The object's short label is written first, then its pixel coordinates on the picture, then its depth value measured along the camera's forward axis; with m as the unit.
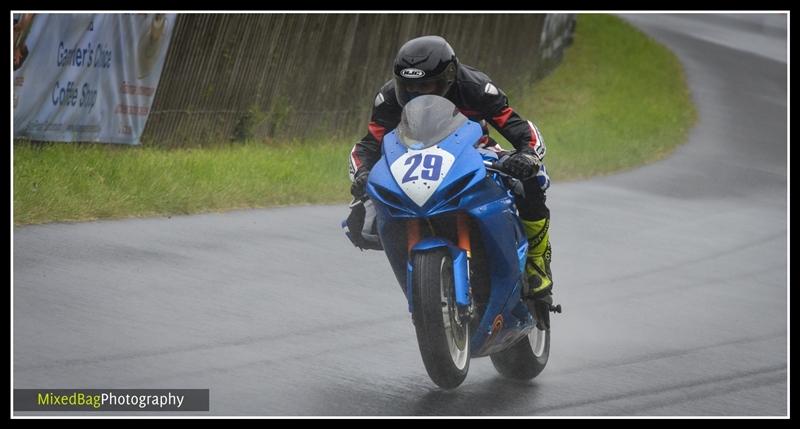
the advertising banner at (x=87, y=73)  25.28
